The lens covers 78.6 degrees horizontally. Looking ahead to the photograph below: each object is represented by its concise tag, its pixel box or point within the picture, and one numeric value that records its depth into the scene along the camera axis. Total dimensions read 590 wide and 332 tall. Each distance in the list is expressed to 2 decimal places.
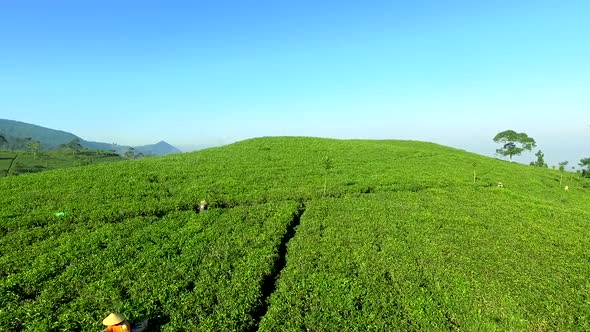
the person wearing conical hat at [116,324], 9.54
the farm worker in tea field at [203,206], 22.08
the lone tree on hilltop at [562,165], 57.17
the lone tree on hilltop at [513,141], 85.19
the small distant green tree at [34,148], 133.02
